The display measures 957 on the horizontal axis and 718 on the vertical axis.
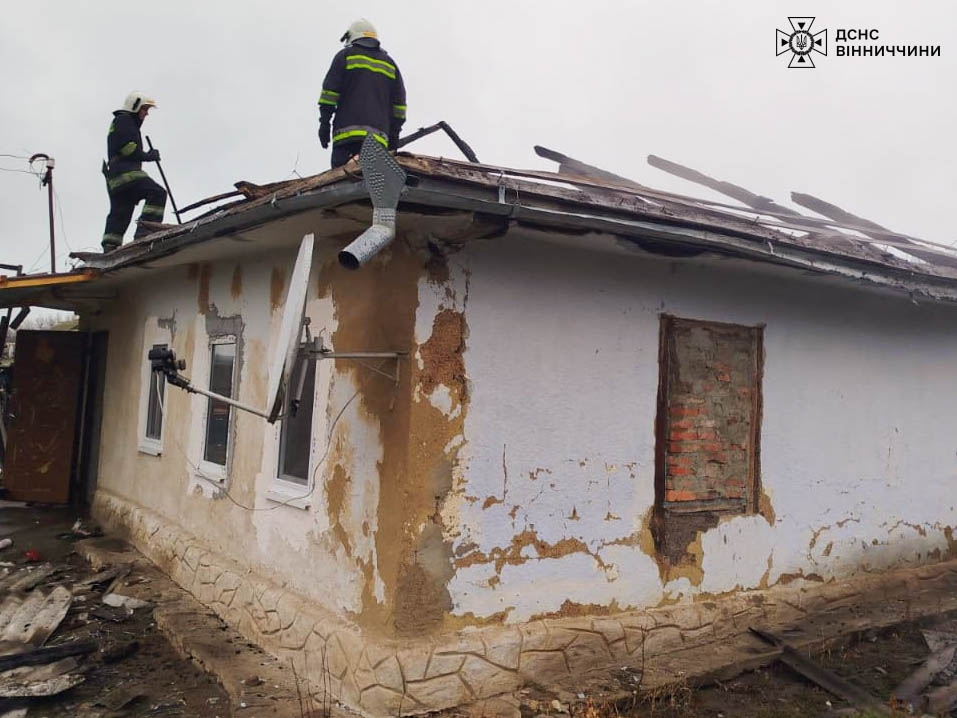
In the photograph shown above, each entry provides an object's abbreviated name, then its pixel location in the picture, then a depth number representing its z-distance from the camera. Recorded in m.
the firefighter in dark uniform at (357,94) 6.75
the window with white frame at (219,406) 6.50
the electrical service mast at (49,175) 10.02
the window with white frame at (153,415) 8.25
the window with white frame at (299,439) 5.25
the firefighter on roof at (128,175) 8.84
